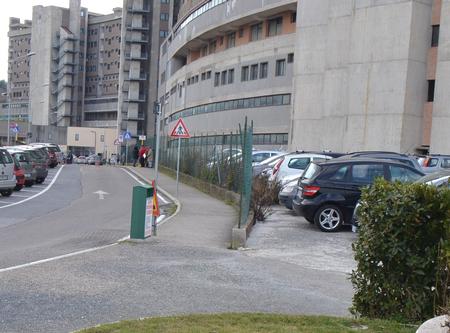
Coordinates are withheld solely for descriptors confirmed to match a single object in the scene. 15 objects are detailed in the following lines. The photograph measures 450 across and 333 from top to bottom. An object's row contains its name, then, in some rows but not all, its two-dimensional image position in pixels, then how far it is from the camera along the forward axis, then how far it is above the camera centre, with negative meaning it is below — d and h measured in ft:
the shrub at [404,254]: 18.70 -3.14
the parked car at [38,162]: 92.12 -4.79
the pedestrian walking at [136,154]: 195.85 -5.79
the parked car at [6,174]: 69.97 -5.18
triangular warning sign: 69.56 +0.83
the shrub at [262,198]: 53.93 -4.87
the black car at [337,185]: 47.19 -2.87
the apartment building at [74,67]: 425.28 +46.60
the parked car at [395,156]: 59.72 -0.54
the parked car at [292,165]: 65.98 -2.12
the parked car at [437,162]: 78.23 -1.12
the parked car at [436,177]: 44.04 -1.74
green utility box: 38.75 -4.80
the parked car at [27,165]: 87.04 -4.98
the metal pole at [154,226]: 41.55 -5.94
